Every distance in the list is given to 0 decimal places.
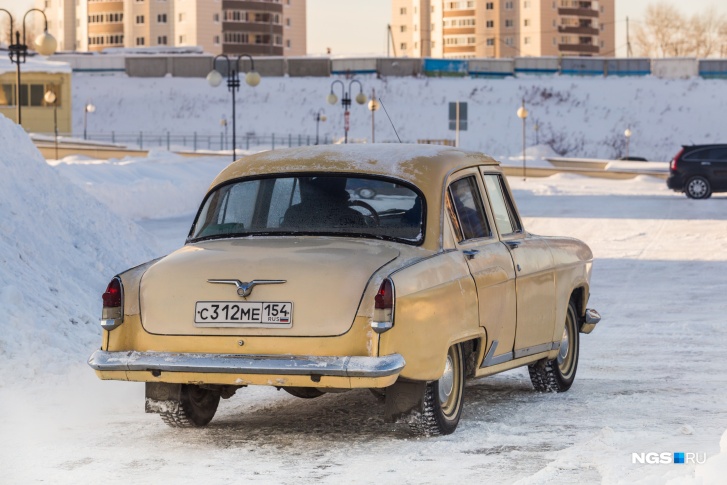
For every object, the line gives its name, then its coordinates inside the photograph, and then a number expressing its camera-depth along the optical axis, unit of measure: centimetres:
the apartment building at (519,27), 17662
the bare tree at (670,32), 16712
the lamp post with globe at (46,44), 3378
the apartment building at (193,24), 15825
